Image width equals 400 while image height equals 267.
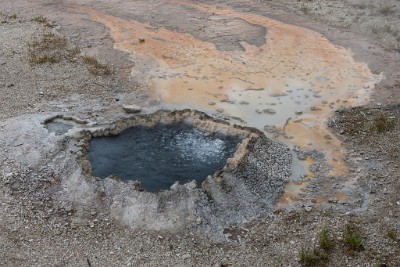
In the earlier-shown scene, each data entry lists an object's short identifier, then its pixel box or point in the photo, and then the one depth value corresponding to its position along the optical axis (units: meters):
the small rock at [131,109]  13.42
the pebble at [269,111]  13.78
